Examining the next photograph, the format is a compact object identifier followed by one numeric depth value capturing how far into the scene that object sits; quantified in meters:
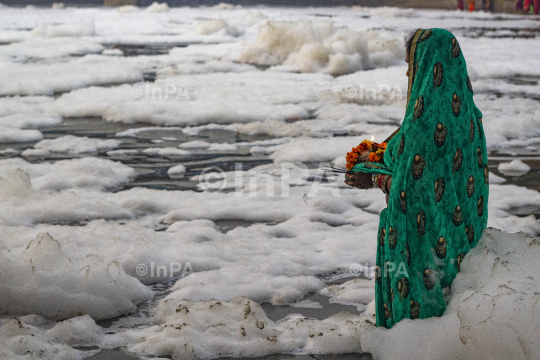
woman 4.91
